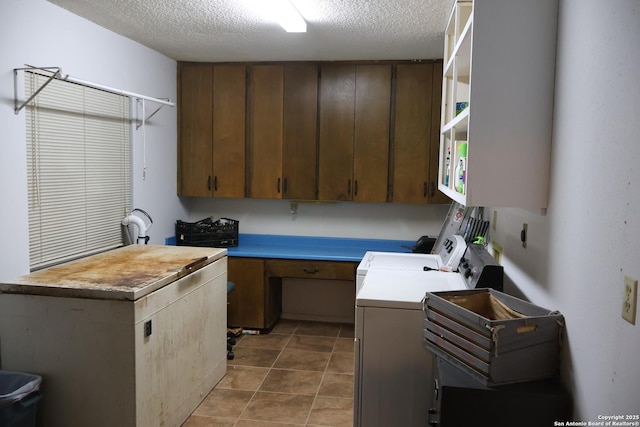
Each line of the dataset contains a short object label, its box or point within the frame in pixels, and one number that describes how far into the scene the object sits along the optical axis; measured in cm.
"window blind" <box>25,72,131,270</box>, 296
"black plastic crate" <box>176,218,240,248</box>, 460
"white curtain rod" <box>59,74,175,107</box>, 296
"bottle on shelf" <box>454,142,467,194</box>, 232
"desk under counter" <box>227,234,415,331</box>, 439
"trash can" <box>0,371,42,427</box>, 223
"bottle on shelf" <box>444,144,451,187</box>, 291
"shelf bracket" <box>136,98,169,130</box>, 404
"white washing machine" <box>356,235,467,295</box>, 308
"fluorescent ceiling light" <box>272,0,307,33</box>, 291
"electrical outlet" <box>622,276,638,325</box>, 124
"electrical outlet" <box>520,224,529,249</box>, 228
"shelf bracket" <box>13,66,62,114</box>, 276
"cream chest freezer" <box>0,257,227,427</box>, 246
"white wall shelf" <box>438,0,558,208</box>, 192
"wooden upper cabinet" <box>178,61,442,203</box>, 444
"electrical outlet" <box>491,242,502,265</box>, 284
